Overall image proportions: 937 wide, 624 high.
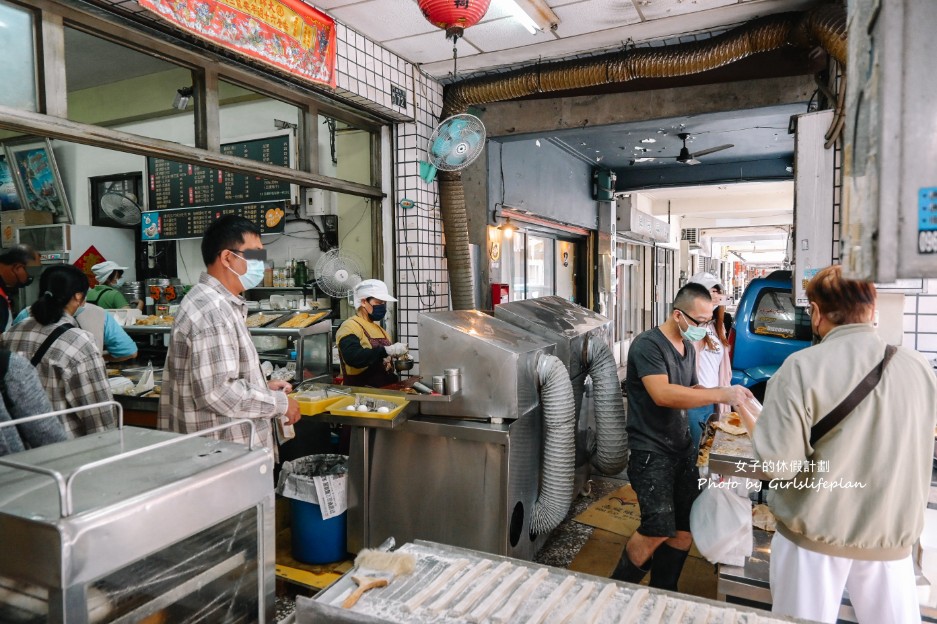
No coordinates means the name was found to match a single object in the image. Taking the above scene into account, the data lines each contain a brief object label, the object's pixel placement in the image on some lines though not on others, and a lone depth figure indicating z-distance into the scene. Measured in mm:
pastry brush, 1458
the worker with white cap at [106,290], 6930
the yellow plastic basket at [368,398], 3574
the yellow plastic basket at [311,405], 3541
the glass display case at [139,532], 1062
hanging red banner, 3451
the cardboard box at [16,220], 7824
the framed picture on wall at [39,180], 7785
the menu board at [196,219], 6758
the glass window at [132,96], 6742
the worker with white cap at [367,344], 4613
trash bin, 3734
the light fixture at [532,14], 4180
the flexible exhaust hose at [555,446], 3850
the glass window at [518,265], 7977
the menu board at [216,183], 6566
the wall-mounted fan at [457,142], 4766
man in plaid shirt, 2742
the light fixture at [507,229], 7020
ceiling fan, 8031
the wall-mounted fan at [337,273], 5668
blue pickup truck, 5690
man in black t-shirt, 3184
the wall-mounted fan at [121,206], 7855
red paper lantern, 3322
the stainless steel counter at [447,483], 3531
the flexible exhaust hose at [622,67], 4102
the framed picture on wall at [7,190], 7859
